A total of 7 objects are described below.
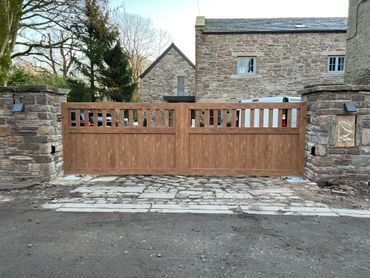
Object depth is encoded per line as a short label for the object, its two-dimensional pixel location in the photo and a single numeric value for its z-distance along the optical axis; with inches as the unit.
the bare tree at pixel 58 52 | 523.8
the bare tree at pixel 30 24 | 379.6
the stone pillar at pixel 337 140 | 202.8
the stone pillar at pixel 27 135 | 205.2
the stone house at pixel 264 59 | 598.5
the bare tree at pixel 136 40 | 1104.8
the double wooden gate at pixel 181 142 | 226.7
